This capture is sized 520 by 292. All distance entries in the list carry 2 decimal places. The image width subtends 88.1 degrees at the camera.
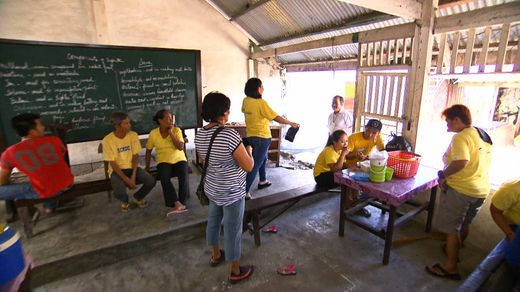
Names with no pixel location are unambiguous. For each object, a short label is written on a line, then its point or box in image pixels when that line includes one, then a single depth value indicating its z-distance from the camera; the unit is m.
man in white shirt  4.44
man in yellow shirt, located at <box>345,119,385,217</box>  3.47
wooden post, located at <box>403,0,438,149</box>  3.07
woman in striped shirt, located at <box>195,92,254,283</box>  2.06
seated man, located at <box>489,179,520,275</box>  1.98
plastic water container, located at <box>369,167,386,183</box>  2.70
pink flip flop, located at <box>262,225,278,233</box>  3.30
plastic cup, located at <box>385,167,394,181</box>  2.78
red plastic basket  2.81
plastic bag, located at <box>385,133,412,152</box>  3.41
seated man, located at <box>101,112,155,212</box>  3.27
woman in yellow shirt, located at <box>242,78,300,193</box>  3.49
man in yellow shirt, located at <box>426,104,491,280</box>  2.35
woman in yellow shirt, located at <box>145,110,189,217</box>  3.41
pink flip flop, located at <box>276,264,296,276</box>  2.59
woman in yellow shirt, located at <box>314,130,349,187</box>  3.20
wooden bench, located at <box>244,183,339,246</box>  2.95
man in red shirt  2.75
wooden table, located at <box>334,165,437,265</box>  2.52
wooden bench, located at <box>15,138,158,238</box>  2.88
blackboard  3.10
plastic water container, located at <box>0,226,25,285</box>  1.19
